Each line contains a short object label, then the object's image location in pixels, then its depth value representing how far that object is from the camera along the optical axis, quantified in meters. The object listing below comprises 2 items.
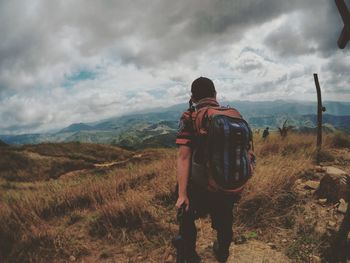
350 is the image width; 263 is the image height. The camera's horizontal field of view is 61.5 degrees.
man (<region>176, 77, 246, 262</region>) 2.80
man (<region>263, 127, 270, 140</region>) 13.20
